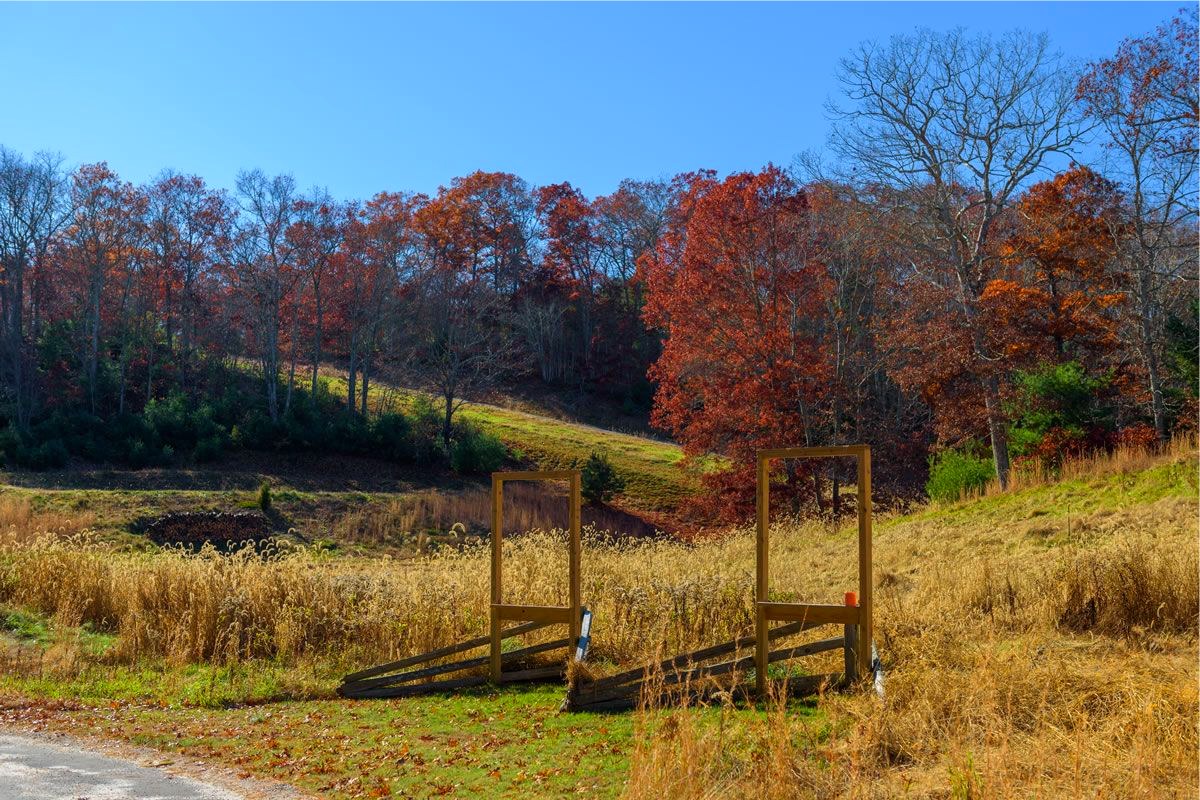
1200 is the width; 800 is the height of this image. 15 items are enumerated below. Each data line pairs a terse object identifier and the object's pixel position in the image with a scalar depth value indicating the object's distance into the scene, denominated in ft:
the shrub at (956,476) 73.36
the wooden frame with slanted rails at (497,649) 34.65
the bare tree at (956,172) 87.04
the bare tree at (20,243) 130.00
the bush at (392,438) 132.67
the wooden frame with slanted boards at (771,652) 28.91
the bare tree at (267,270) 140.87
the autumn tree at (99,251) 137.69
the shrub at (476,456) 130.21
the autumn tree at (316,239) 144.05
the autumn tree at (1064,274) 88.84
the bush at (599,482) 116.88
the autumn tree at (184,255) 147.23
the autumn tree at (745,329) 99.50
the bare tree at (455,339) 141.79
